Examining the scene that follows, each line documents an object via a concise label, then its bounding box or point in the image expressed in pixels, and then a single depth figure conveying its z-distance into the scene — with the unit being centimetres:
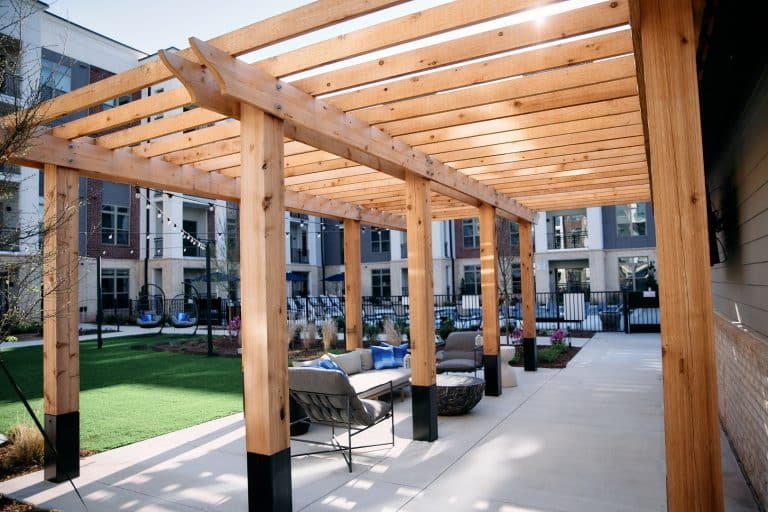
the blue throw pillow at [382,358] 754
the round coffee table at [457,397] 587
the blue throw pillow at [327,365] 531
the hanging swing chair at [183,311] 1937
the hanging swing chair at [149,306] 1970
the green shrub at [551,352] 1005
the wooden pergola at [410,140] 209
